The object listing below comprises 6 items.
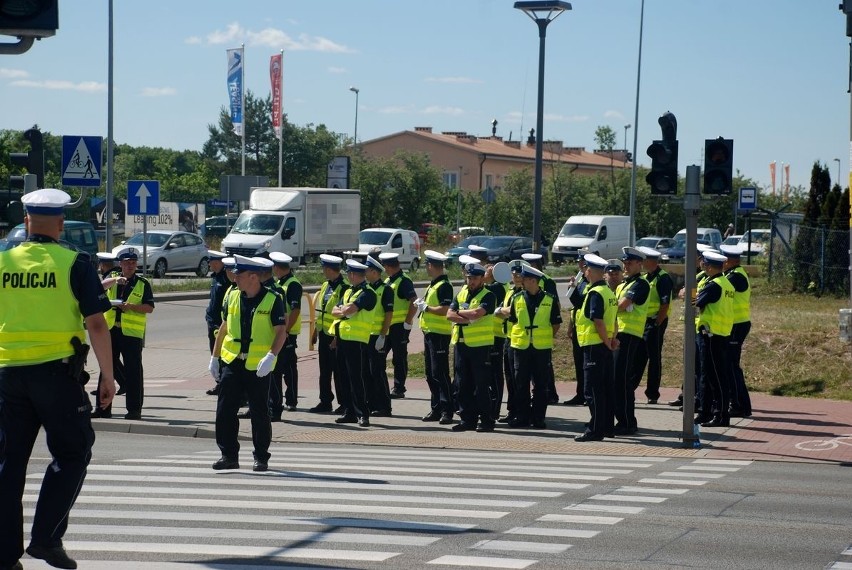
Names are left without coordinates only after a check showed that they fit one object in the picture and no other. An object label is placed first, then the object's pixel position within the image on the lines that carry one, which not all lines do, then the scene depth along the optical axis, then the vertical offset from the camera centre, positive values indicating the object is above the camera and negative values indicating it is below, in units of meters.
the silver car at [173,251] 41.28 -1.46
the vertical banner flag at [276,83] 51.88 +5.10
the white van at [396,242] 47.94 -1.17
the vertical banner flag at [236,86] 49.41 +4.69
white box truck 43.56 -0.50
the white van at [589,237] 53.97 -0.90
